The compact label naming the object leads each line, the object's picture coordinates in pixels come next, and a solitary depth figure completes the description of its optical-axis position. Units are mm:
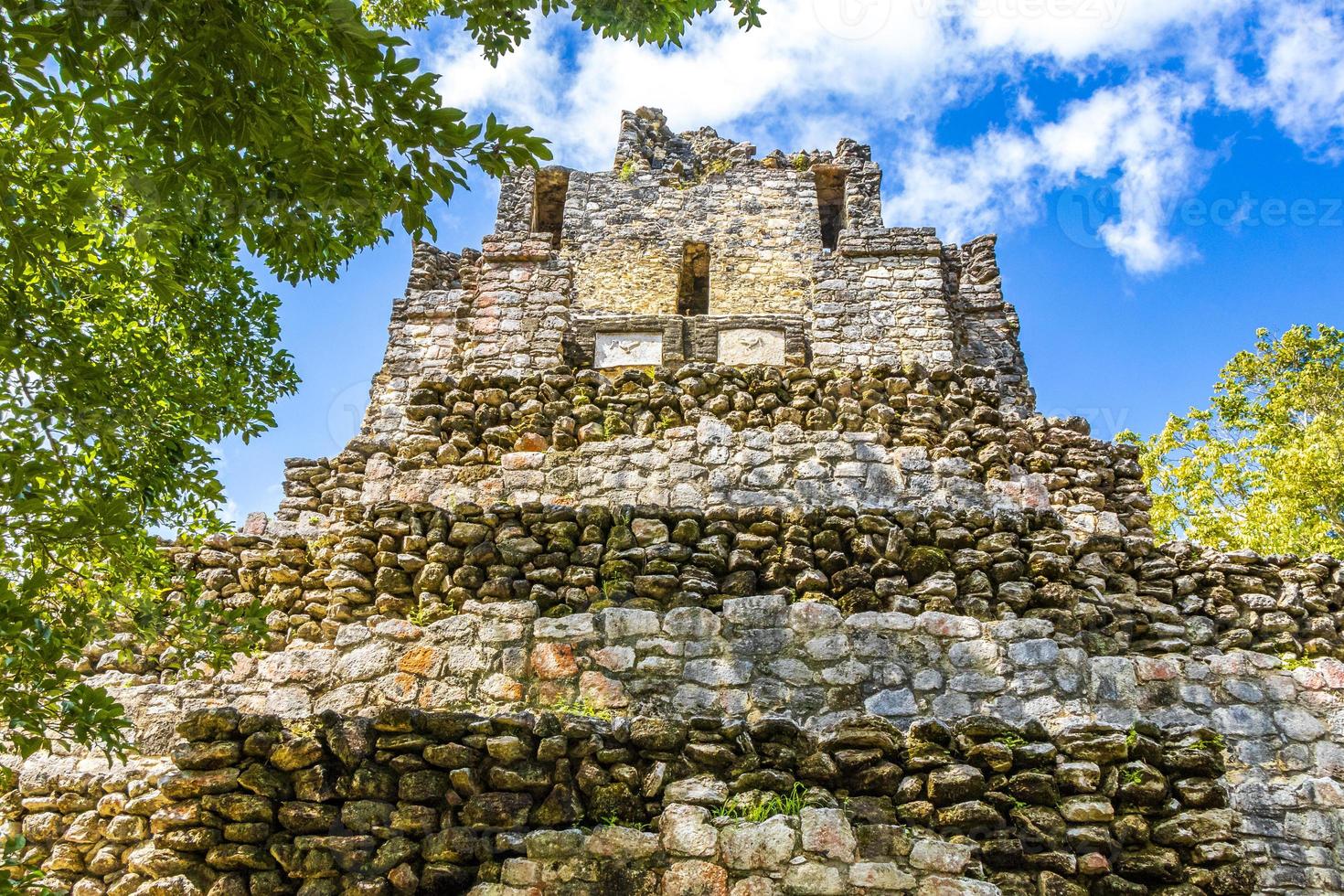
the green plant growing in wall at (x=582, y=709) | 4789
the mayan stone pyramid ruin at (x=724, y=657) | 3791
